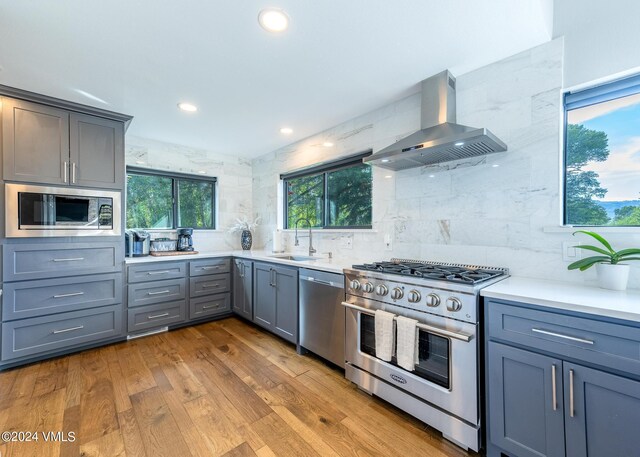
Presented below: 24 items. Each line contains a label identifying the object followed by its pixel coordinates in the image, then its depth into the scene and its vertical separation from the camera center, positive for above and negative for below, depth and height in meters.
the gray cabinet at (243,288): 3.29 -0.75
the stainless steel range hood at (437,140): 1.76 +0.57
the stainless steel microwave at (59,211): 2.35 +0.16
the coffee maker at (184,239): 3.73 -0.15
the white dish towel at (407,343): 1.66 -0.71
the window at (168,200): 3.61 +0.40
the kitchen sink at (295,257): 3.27 -0.36
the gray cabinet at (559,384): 1.09 -0.69
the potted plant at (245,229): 4.13 -0.01
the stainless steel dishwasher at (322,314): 2.23 -0.74
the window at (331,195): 2.99 +0.41
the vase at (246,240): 4.12 -0.18
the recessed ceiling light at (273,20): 1.51 +1.19
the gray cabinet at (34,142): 2.33 +0.77
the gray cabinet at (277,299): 2.67 -0.75
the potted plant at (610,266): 1.42 -0.20
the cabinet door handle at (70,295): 2.55 -0.62
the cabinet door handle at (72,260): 2.54 -0.29
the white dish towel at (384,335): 1.77 -0.70
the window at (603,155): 1.60 +0.44
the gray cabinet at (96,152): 2.62 +0.77
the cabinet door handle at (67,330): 2.53 -0.95
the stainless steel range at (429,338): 1.47 -0.68
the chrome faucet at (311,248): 3.40 -0.25
